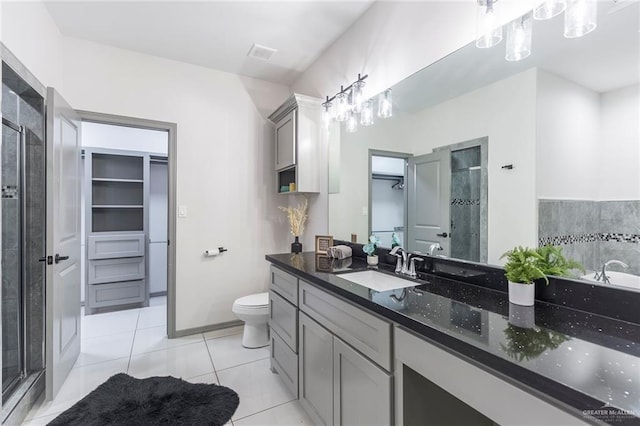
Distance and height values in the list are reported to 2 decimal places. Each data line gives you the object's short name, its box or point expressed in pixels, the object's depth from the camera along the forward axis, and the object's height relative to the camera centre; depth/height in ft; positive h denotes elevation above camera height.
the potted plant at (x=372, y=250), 6.63 -0.84
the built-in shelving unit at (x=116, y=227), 11.68 -0.66
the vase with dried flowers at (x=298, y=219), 9.96 -0.23
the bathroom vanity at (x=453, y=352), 2.20 -1.28
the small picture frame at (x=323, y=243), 7.99 -0.83
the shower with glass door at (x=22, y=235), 6.31 -0.53
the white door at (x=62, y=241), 6.39 -0.69
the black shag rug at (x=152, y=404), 5.71 -3.97
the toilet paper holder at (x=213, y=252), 9.98 -1.33
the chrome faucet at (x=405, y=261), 5.59 -0.96
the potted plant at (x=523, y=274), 3.68 -0.76
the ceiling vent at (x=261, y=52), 8.84 +4.85
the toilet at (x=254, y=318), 8.57 -3.07
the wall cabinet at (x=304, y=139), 8.93 +2.22
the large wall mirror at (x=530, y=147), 3.37 +0.95
